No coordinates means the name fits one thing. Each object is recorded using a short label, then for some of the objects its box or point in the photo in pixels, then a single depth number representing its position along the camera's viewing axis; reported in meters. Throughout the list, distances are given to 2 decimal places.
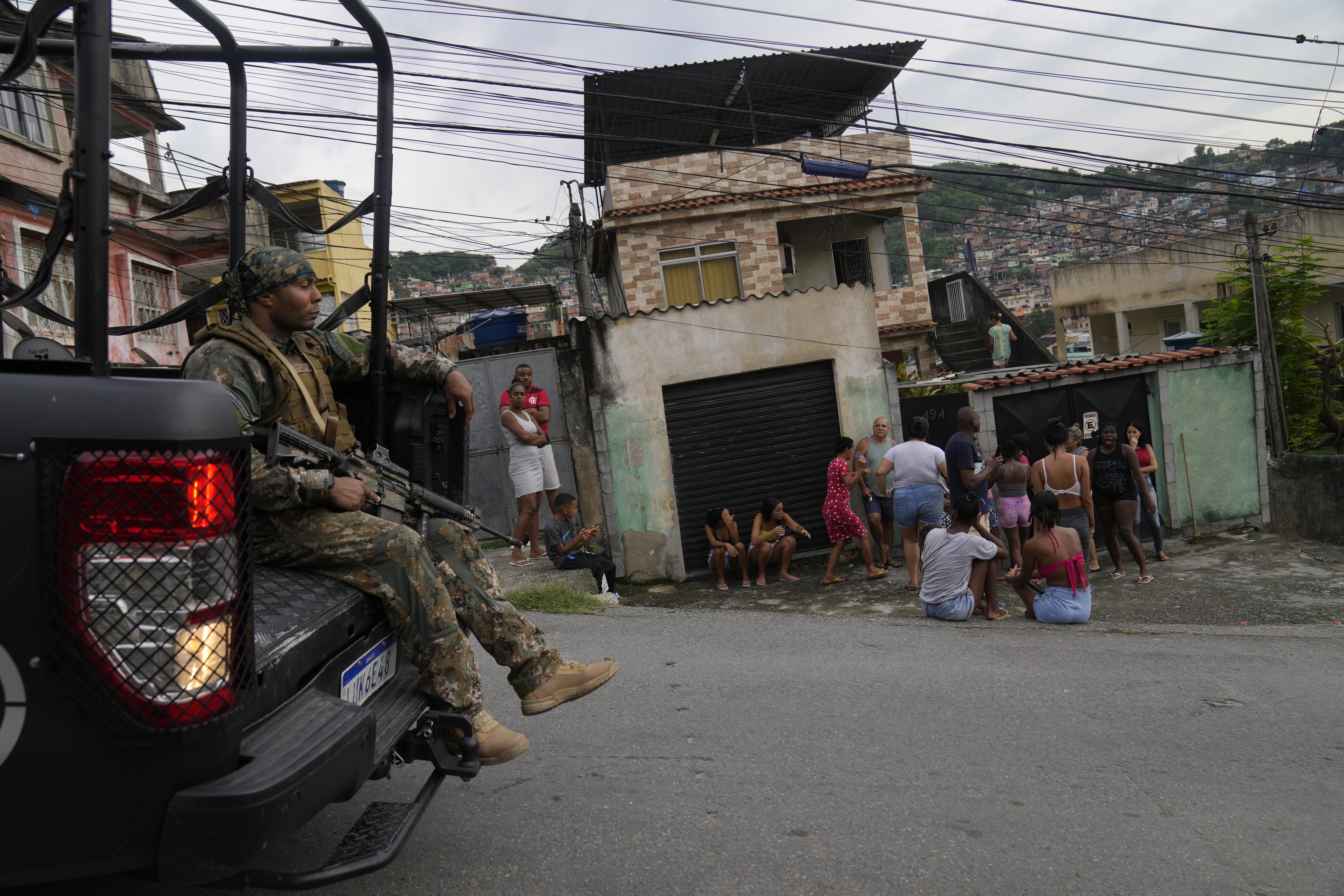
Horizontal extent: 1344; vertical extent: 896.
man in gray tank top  10.92
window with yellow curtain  22.81
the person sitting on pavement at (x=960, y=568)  8.09
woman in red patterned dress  10.67
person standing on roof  23.70
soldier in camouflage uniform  2.92
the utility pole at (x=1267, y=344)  15.41
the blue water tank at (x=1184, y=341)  24.22
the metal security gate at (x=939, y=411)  12.88
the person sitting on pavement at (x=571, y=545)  9.88
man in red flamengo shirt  10.96
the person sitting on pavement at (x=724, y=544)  10.80
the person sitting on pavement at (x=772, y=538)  10.79
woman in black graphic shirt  10.48
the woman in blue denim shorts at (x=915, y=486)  9.79
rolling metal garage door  11.69
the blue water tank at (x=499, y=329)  16.31
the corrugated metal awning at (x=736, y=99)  22.84
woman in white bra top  10.01
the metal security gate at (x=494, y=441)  13.16
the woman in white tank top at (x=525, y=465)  10.77
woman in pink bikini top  8.00
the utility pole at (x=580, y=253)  23.83
